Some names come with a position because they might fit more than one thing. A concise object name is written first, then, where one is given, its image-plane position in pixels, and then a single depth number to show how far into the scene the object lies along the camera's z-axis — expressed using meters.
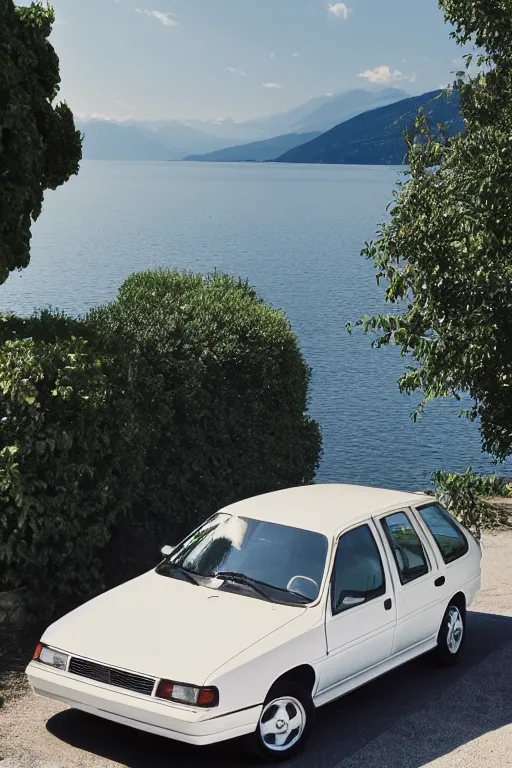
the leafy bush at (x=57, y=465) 9.91
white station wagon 6.59
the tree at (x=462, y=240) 13.73
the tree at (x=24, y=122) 12.43
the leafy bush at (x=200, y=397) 12.65
